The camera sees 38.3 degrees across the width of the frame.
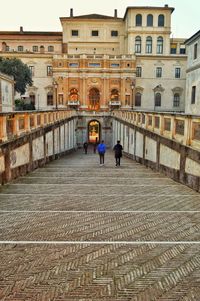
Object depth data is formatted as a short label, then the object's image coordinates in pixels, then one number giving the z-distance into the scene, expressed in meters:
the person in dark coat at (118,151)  17.12
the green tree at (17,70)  46.18
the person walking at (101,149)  18.12
